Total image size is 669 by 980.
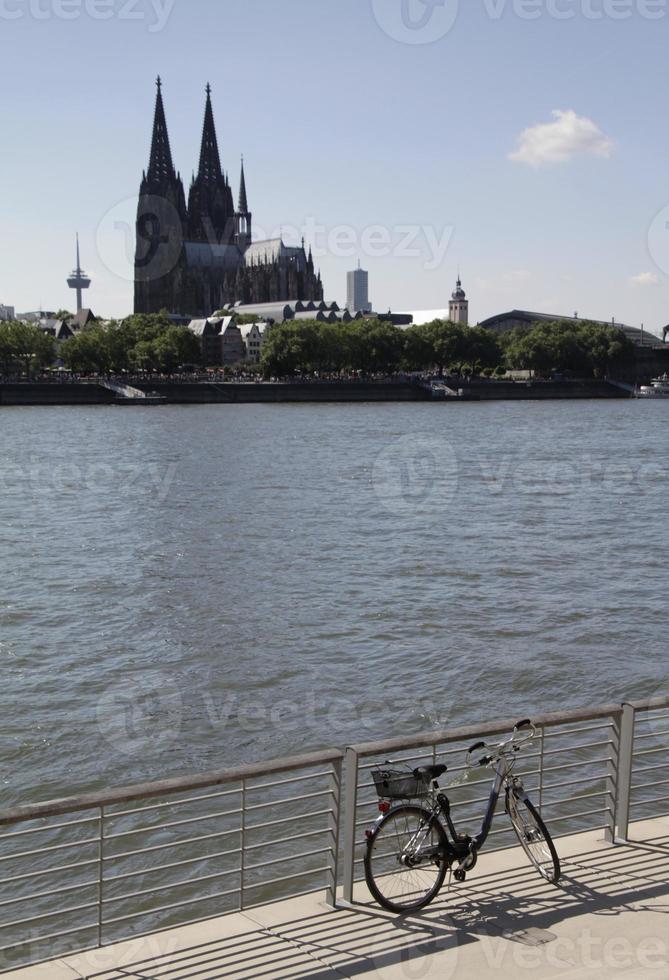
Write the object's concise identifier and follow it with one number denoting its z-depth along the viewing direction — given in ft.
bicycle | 17.84
